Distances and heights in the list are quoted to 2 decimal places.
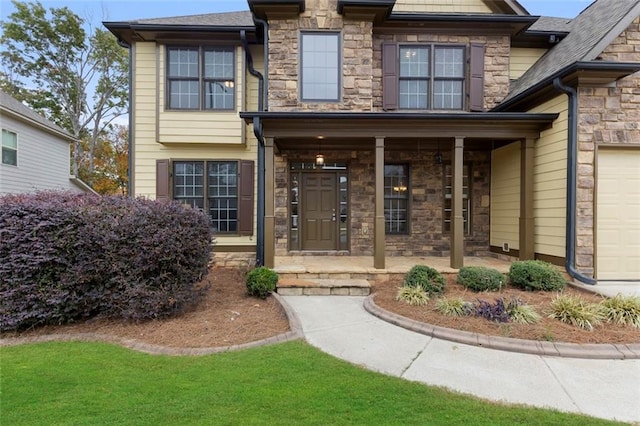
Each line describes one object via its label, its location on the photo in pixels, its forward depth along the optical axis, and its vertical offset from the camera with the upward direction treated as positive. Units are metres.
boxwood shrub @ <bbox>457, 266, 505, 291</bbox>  5.40 -1.13
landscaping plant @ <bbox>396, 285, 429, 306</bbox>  4.85 -1.28
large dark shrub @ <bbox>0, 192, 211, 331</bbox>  4.06 -0.63
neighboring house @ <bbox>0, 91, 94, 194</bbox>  10.65 +2.13
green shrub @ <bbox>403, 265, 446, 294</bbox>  5.25 -1.12
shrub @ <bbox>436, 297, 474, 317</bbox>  4.38 -1.30
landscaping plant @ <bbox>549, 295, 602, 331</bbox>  3.98 -1.25
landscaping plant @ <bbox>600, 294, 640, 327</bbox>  4.05 -1.24
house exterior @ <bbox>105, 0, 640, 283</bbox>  6.64 +1.86
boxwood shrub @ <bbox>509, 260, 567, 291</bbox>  5.40 -1.09
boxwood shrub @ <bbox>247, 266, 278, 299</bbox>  5.40 -1.20
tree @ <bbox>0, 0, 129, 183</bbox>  17.97 +8.18
